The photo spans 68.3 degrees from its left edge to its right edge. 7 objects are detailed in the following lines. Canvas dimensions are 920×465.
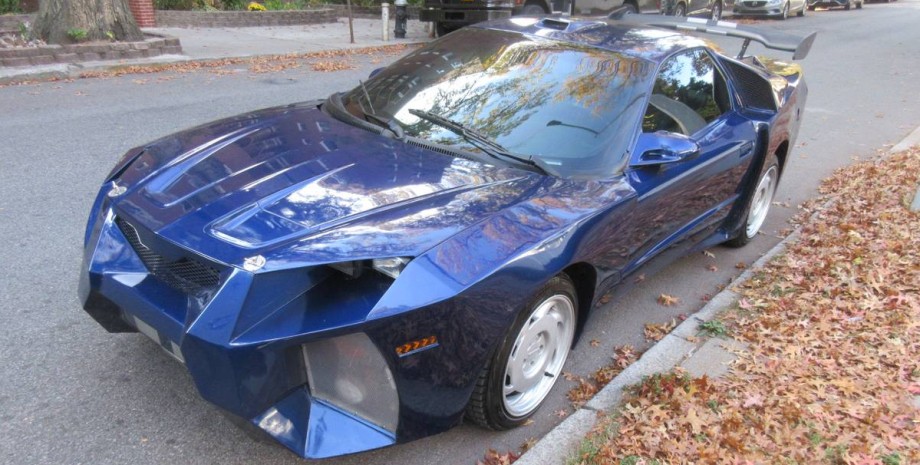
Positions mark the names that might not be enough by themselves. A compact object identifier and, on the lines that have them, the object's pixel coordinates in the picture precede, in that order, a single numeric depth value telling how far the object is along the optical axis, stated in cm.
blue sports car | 220
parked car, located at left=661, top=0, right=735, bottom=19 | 1884
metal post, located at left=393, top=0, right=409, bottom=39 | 1491
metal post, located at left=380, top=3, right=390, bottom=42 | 1424
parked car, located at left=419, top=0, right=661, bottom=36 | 1364
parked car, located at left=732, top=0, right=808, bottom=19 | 2508
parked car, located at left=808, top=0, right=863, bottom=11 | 3180
